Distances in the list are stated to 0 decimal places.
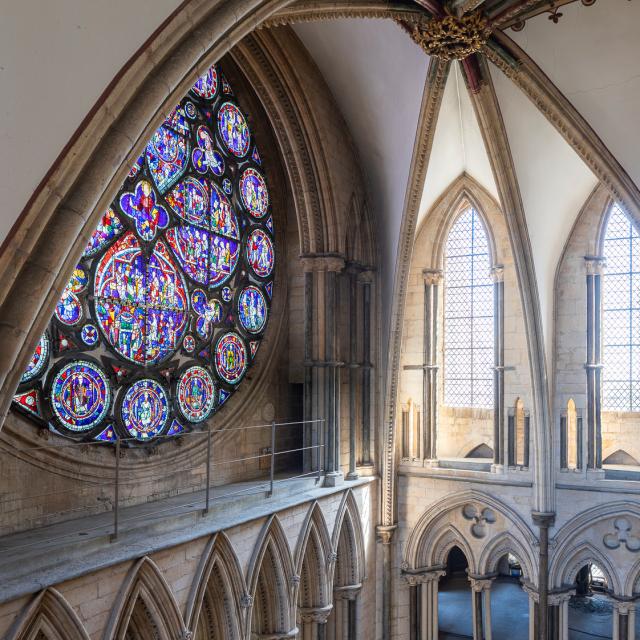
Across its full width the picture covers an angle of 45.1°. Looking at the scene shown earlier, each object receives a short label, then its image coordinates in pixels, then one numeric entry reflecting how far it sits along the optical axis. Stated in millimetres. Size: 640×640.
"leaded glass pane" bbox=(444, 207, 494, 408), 10844
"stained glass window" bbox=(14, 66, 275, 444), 6793
